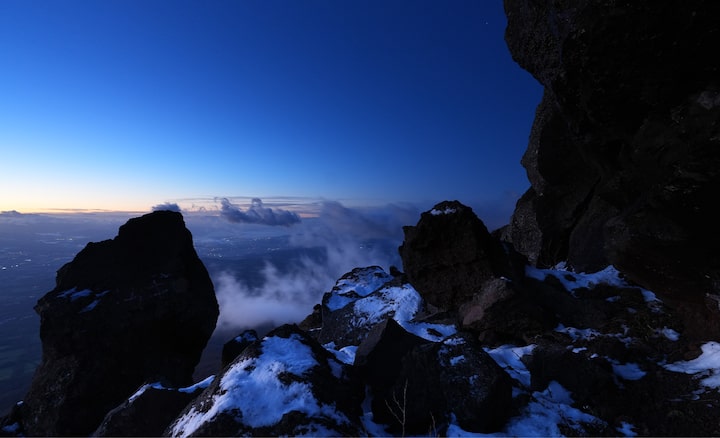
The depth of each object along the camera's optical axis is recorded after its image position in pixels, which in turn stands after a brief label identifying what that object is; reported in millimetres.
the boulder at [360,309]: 21266
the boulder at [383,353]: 8594
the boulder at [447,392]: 6928
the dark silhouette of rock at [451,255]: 15570
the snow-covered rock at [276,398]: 6004
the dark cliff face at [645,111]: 6859
